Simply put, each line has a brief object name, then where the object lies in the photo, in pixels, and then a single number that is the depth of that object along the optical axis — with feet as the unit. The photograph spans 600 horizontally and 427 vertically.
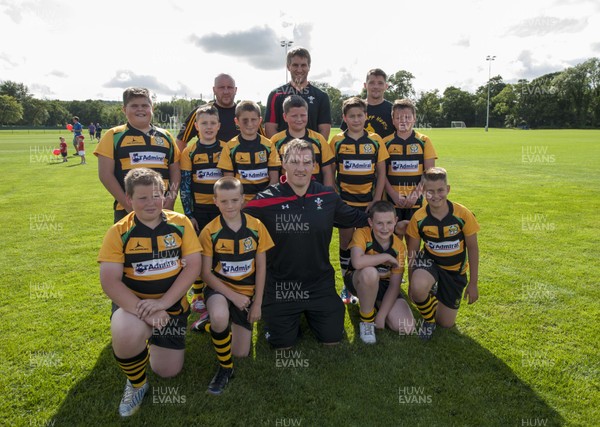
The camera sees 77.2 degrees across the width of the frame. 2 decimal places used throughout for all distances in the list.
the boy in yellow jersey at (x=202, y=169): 14.57
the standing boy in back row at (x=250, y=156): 14.34
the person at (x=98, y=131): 129.46
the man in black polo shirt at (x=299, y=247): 12.79
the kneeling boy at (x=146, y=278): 9.99
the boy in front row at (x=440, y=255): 13.17
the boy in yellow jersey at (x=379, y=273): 13.25
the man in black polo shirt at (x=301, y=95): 17.01
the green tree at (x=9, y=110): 253.65
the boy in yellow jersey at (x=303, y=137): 14.66
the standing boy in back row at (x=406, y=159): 15.83
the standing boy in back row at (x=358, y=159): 15.29
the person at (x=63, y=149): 68.19
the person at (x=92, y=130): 123.62
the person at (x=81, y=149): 62.90
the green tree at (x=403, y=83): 340.80
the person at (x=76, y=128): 70.69
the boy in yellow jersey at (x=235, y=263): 11.65
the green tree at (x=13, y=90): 331.57
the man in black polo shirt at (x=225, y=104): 16.14
